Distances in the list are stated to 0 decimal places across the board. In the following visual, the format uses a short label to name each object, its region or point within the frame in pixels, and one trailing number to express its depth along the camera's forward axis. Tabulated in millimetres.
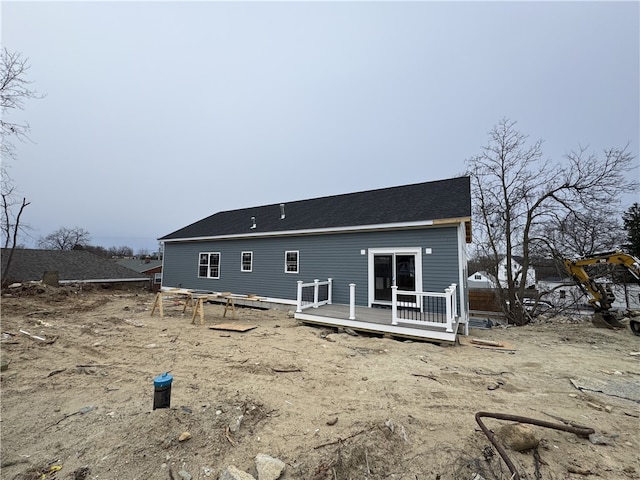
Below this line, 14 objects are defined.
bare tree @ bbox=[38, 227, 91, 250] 43750
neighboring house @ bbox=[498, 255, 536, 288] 14598
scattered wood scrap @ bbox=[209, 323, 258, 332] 7234
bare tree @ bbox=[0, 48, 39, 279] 9148
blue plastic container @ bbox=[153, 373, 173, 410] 2891
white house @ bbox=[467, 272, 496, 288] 38053
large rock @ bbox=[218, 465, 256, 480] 2018
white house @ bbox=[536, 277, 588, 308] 12257
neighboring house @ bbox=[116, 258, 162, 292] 29516
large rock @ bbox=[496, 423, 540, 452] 2252
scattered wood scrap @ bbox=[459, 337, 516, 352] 6112
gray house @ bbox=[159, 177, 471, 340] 7582
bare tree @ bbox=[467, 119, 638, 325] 11586
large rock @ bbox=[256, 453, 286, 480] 2062
